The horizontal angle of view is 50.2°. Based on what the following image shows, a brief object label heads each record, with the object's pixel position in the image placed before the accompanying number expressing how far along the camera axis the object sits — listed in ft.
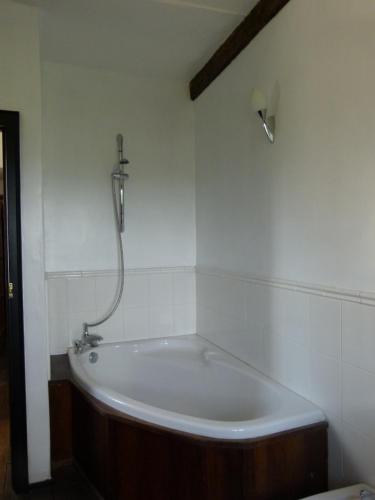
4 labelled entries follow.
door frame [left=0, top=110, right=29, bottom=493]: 6.25
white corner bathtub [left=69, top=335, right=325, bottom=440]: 5.06
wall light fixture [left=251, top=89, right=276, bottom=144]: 6.03
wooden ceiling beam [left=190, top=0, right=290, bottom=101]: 6.26
